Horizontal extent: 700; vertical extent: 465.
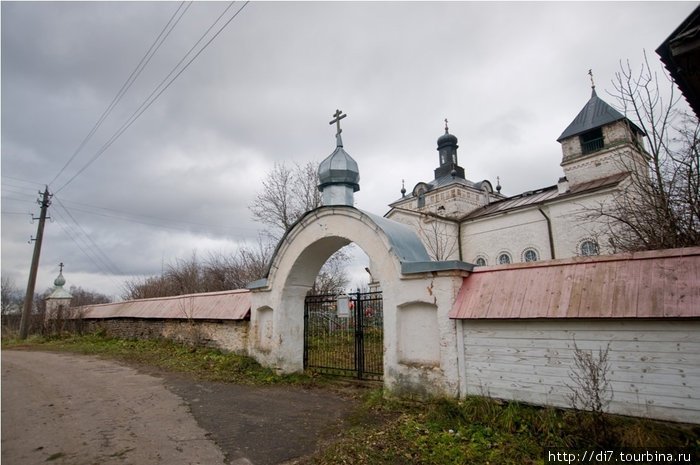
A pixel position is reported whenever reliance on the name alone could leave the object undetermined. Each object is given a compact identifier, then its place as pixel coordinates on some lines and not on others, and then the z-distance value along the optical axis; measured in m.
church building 20.38
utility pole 21.00
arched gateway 6.41
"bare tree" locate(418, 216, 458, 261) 25.09
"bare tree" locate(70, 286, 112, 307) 56.64
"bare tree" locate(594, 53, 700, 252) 6.69
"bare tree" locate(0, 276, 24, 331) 26.52
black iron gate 8.57
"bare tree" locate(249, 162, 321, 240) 22.45
